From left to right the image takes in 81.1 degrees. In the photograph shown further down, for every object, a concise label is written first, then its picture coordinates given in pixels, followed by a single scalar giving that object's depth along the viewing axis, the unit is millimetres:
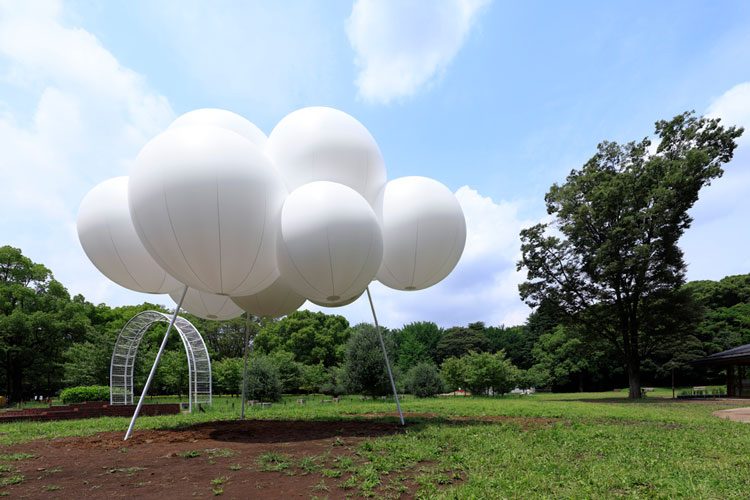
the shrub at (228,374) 35344
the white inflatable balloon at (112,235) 9234
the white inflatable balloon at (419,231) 9234
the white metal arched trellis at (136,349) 19703
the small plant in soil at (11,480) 5849
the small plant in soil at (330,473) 6172
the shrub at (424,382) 29391
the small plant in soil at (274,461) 6492
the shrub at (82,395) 21906
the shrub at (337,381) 27223
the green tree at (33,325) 34500
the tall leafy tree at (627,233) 28125
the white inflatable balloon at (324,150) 8859
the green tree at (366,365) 26797
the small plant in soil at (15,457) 7346
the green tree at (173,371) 28781
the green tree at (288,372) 32750
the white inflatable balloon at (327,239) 7477
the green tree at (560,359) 45750
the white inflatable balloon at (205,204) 7195
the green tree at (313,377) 35562
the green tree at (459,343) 61594
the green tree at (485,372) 31859
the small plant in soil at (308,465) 6379
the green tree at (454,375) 33188
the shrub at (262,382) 24266
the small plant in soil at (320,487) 5586
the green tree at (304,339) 51469
